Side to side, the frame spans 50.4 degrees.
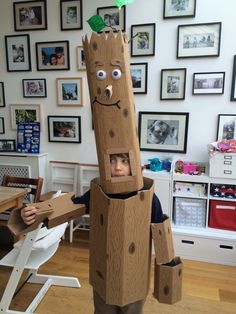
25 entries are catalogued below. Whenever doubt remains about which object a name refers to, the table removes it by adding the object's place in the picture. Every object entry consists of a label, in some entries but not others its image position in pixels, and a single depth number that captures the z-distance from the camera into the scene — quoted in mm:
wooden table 1820
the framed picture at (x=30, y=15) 2535
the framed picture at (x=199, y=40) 2180
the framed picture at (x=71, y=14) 2441
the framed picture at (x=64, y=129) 2662
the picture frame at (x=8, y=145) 2820
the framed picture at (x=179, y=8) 2188
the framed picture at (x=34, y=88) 2678
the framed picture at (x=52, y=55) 2549
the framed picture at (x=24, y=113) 2744
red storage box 2164
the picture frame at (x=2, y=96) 2812
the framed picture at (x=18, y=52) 2648
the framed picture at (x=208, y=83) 2223
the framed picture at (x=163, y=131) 2379
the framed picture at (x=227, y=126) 2258
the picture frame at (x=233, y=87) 2184
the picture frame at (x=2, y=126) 2867
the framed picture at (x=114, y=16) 2346
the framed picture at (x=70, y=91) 2580
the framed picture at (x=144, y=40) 2309
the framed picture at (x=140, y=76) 2383
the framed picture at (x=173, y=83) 2307
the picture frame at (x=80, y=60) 2507
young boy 890
